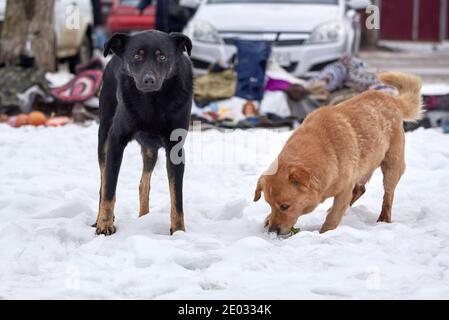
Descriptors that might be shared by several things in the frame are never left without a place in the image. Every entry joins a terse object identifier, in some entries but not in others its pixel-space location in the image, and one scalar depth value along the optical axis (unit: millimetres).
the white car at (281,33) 12250
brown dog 5242
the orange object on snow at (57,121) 10492
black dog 5148
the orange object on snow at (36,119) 10508
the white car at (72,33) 16078
